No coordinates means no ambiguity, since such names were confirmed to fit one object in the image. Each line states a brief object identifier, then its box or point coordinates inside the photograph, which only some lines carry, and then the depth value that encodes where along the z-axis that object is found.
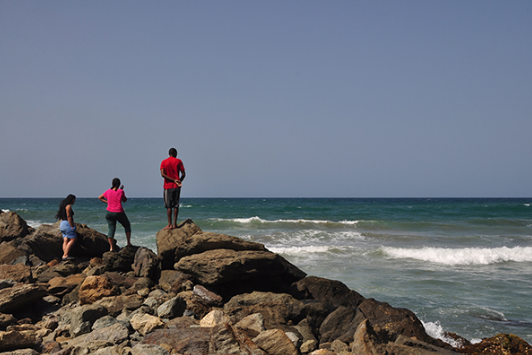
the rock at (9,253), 9.41
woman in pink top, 8.79
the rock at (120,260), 8.16
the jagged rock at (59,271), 8.02
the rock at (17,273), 7.70
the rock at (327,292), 7.46
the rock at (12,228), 11.12
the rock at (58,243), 9.31
